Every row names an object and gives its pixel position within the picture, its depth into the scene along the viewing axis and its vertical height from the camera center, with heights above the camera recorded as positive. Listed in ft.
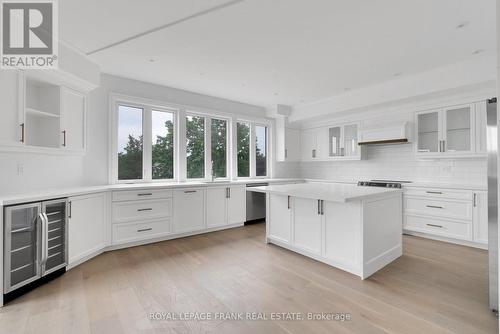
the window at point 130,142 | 13.28 +1.46
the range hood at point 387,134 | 14.03 +2.07
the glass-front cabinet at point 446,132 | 12.26 +1.95
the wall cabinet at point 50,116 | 8.22 +2.08
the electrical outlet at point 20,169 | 8.91 -0.03
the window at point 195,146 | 15.88 +1.45
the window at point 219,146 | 17.06 +1.57
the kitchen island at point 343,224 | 8.35 -2.24
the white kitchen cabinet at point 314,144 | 19.03 +1.99
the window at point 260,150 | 19.59 +1.47
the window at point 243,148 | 18.53 +1.58
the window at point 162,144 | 14.47 +1.46
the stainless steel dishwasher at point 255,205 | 16.30 -2.61
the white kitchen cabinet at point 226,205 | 14.30 -2.35
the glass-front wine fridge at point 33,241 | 7.00 -2.38
